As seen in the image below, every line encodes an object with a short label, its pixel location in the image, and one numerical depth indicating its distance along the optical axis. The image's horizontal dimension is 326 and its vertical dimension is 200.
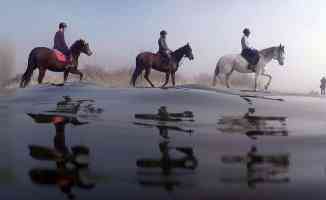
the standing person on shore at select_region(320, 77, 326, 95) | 23.56
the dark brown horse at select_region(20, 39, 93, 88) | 12.49
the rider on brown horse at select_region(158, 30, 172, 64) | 14.42
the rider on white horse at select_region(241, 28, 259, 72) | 15.39
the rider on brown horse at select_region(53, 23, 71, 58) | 12.05
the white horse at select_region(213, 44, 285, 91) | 15.62
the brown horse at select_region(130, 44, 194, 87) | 14.96
